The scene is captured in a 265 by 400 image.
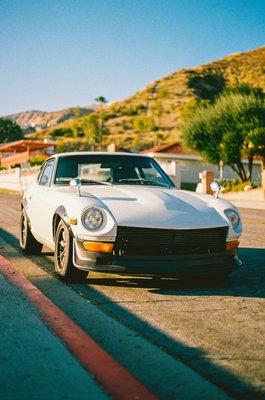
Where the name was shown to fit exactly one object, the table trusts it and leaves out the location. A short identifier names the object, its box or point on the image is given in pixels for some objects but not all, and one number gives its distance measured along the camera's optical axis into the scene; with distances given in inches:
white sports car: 191.8
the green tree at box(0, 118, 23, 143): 4583.4
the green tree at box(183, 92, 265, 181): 1386.8
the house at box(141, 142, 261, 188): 1937.9
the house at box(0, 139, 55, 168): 2346.2
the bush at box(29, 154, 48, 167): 1876.1
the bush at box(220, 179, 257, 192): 1338.6
